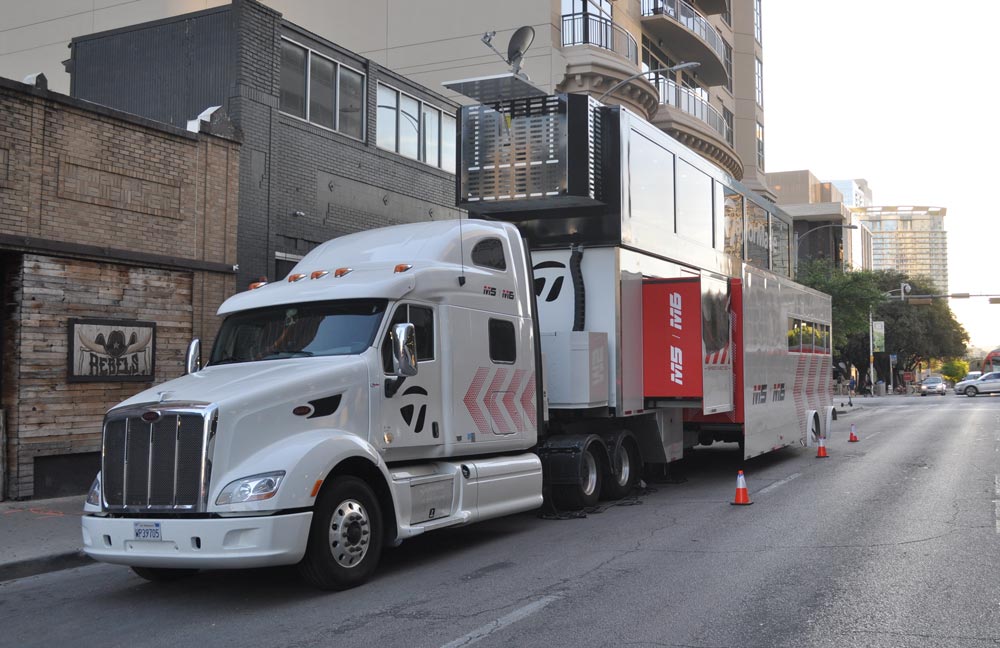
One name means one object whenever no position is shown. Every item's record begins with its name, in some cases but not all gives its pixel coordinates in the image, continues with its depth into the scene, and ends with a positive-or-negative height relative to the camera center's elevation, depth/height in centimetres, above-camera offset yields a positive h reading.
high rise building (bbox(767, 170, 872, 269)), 8100 +1466
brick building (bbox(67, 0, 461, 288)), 1638 +517
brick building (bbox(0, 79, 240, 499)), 1235 +159
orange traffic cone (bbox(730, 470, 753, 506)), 1170 -149
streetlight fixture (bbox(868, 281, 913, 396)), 6069 +256
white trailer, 715 +5
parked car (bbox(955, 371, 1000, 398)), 5978 -59
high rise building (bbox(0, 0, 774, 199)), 2842 +1089
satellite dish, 1462 +525
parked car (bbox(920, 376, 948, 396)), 6869 -82
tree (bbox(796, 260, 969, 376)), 7431 +357
